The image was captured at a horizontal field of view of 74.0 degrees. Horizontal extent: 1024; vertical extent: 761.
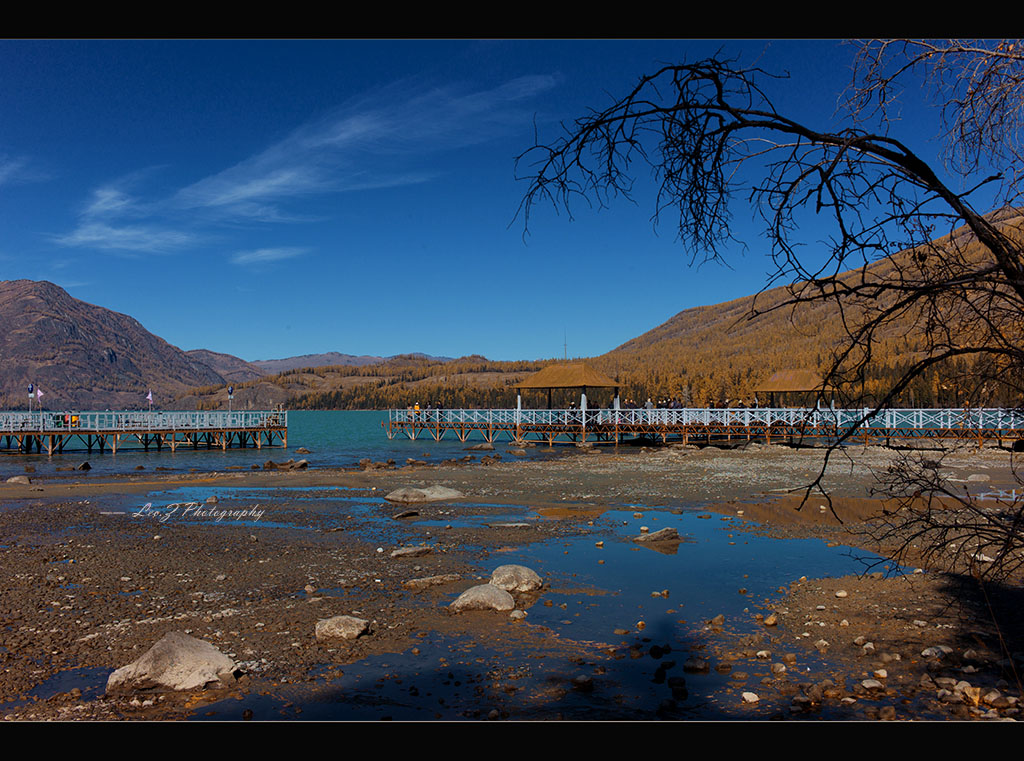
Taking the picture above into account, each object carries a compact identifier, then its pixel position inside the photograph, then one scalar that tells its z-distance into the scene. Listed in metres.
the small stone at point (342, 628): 7.53
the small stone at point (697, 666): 6.53
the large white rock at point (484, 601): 8.58
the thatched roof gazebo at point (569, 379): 58.16
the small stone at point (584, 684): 6.15
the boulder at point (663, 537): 13.26
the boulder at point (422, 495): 20.47
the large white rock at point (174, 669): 6.03
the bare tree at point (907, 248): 3.13
